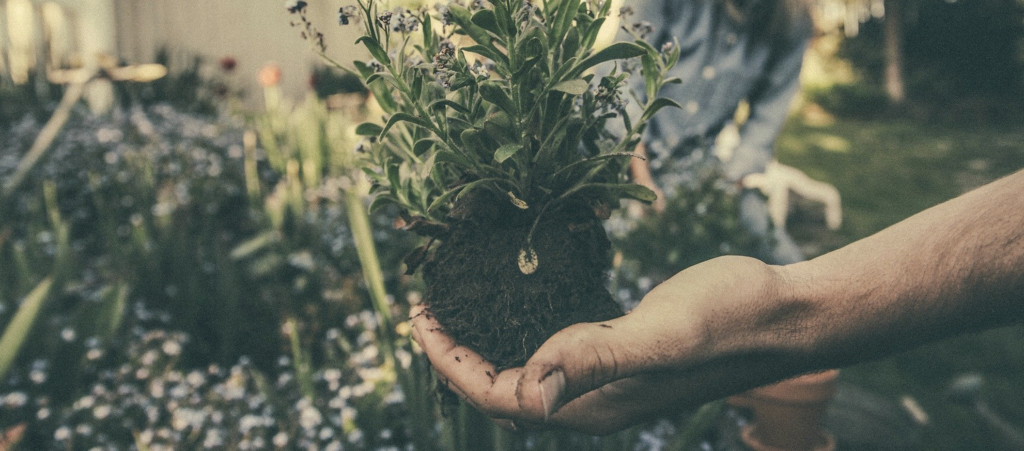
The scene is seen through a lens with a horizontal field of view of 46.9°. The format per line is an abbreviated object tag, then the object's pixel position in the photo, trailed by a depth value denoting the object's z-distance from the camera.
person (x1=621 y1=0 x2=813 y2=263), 0.90
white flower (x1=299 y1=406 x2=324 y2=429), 0.69
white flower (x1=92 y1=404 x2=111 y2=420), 0.71
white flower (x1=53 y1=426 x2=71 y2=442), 0.69
